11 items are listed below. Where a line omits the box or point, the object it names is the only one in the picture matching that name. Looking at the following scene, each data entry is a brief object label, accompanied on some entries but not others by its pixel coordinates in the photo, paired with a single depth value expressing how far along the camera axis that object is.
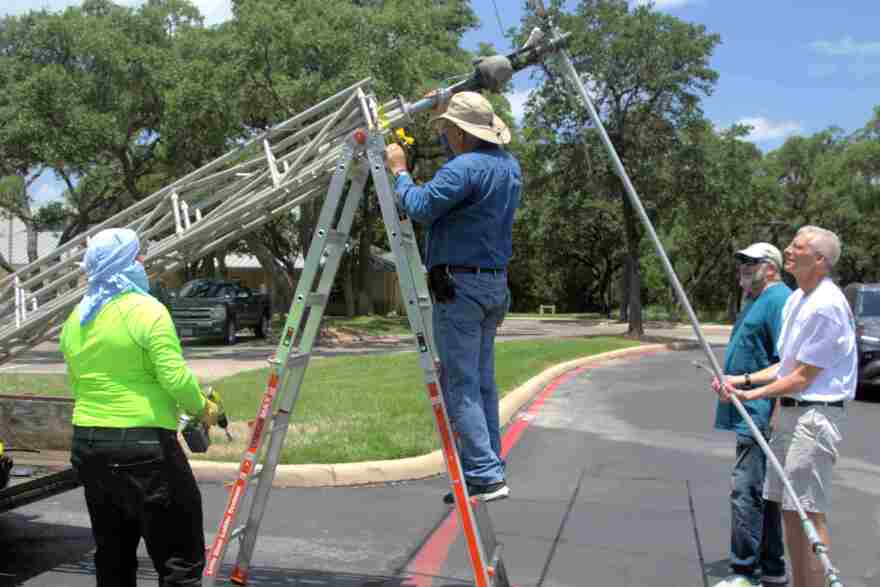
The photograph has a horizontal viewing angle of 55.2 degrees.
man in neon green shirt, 3.38
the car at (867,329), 12.94
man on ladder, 3.60
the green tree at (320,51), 20.50
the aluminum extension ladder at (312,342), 3.50
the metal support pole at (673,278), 3.23
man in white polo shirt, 3.83
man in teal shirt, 4.50
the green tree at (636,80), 22.83
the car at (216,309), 22.75
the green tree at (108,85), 19.47
